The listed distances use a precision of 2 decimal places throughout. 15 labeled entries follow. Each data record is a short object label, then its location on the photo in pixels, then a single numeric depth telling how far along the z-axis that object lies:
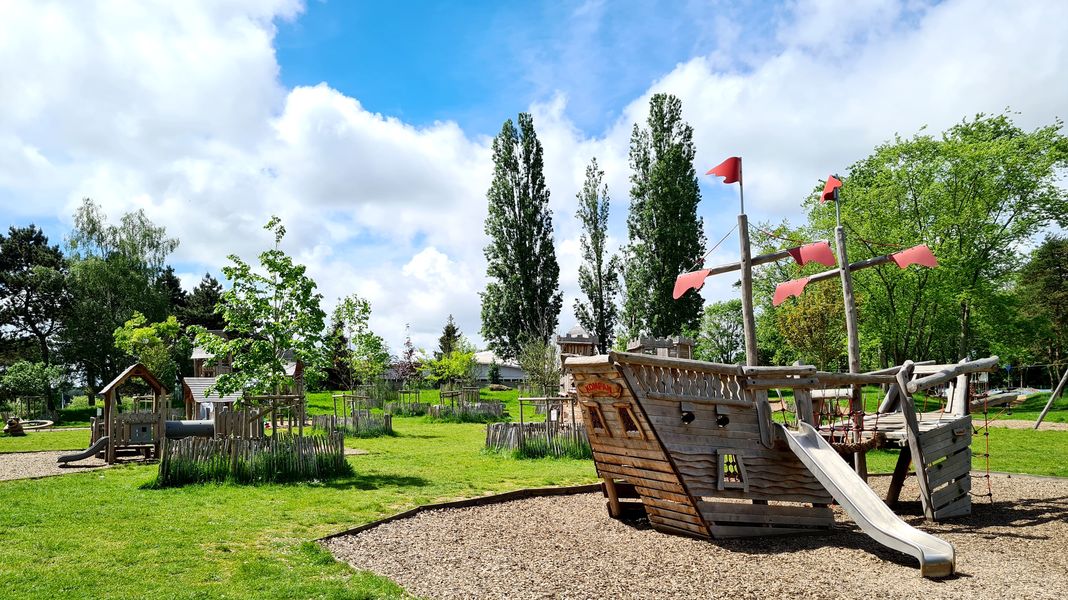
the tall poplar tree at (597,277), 45.84
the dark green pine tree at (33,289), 44.54
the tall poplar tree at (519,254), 43.53
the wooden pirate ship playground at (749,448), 7.48
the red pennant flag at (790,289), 11.31
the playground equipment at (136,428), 16.42
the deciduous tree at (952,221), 29.45
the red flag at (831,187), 11.57
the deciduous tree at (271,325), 13.37
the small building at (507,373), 84.75
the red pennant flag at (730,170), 10.45
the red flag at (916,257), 11.44
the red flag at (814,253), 10.71
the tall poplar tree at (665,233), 40.31
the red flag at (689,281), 10.53
